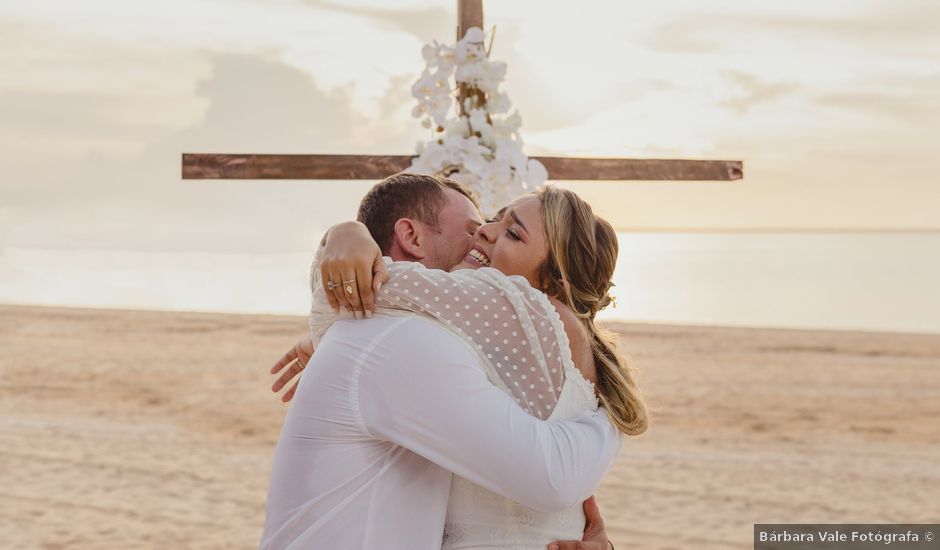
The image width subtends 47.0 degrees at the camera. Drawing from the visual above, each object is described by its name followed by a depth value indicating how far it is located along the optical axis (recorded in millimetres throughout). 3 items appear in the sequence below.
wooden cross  4715
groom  1865
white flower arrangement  3887
